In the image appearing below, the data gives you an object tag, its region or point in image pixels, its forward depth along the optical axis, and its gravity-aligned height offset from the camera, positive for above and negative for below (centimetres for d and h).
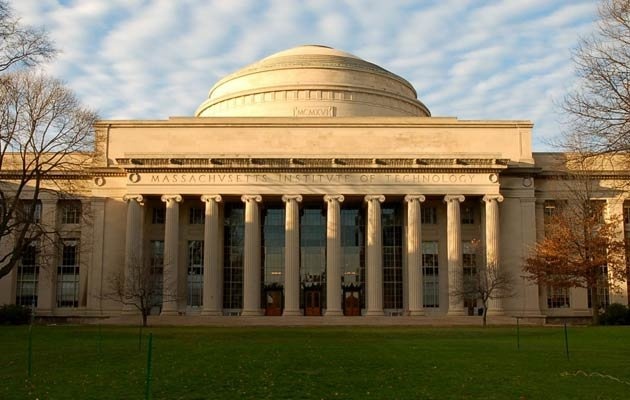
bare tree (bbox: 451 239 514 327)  5838 +65
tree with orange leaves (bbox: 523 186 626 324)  5278 +252
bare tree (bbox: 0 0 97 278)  3972 +911
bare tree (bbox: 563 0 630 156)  2600 +633
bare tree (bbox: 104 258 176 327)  5609 +26
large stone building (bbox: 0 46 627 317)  6412 +641
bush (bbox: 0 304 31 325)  5897 -189
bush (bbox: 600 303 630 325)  5691 -172
